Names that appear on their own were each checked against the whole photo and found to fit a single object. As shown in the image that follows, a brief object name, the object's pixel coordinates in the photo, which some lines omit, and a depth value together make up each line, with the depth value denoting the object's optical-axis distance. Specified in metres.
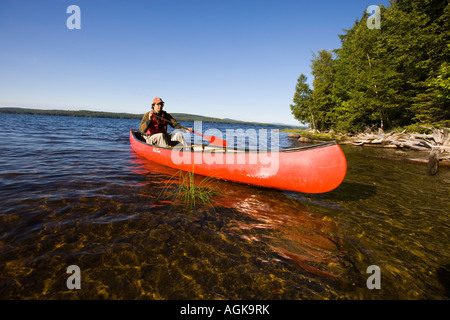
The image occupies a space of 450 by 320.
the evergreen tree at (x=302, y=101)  37.28
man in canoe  8.23
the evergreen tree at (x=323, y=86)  31.86
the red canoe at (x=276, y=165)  4.25
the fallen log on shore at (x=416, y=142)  9.05
